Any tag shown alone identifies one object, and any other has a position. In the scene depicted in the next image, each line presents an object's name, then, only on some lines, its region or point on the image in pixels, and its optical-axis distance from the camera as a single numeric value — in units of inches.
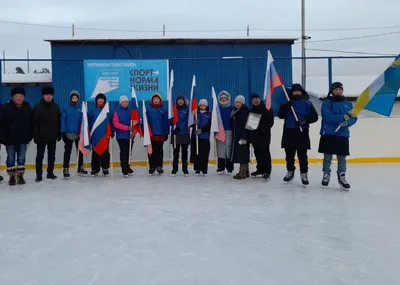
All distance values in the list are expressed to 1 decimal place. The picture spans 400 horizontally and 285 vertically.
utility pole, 905.9
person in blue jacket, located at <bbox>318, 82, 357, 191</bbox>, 232.8
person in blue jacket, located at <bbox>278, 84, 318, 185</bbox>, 250.4
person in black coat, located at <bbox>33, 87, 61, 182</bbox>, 272.4
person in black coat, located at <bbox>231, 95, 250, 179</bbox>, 280.1
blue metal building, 768.9
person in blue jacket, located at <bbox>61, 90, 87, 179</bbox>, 294.0
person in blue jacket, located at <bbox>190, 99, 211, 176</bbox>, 297.1
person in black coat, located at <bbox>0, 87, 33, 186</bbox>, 261.6
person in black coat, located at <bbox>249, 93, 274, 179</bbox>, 273.0
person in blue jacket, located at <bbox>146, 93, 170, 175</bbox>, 301.7
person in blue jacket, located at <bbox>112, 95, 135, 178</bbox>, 294.7
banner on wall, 370.9
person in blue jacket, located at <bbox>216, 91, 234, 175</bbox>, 298.4
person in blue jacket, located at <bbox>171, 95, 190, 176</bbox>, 300.7
